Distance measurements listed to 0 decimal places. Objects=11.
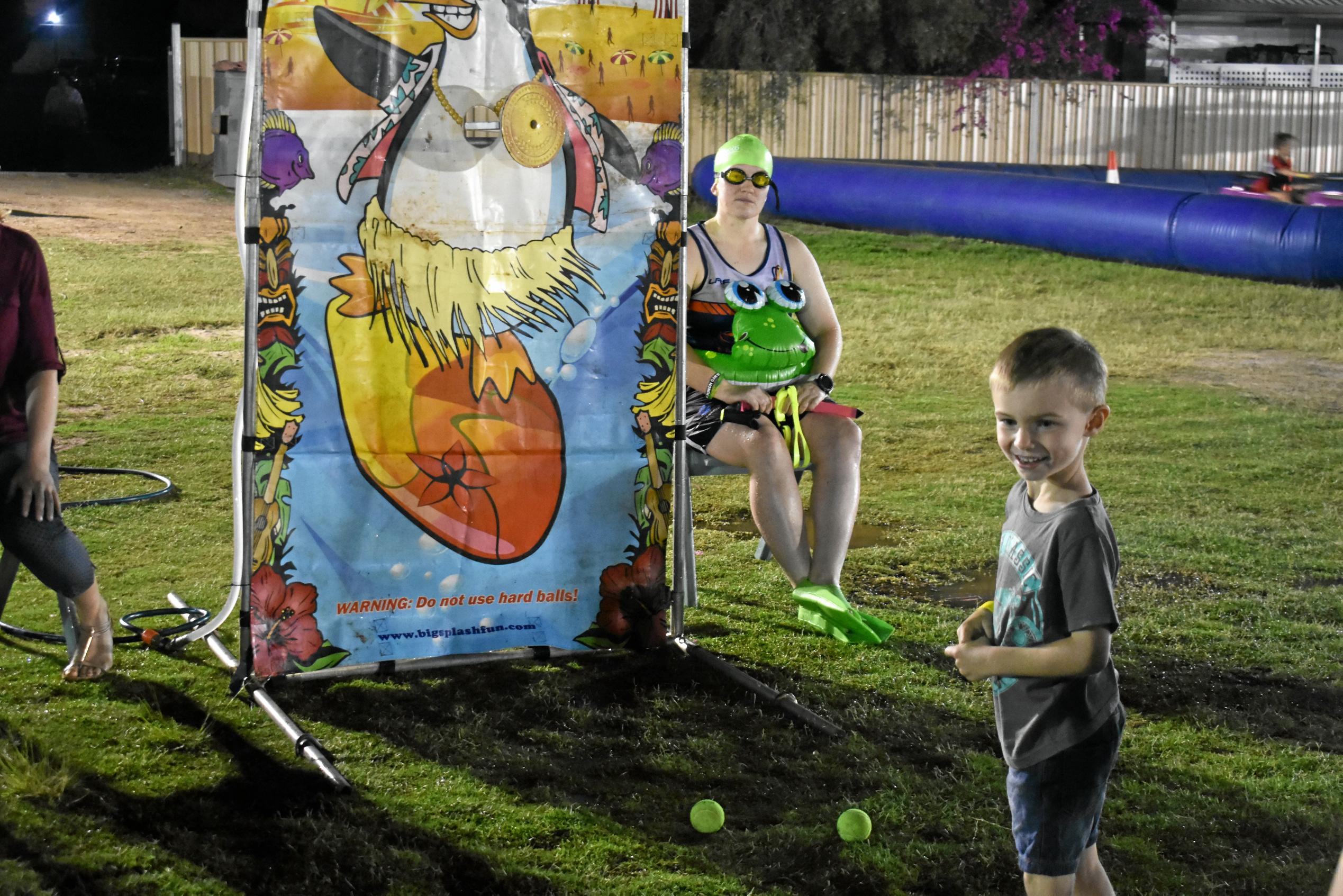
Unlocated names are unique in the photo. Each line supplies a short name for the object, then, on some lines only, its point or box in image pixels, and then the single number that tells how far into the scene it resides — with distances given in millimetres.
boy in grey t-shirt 2498
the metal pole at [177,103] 22391
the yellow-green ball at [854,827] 3508
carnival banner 4074
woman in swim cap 5051
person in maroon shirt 4207
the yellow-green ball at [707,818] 3557
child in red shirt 17984
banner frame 3963
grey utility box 4520
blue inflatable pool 13859
